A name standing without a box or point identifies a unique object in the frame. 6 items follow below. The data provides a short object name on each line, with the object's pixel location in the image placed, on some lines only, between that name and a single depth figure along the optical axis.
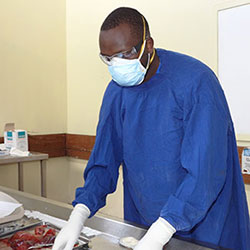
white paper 1.07
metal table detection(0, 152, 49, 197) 2.34
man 0.90
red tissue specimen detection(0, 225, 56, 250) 1.01
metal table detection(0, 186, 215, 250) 0.93
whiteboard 1.99
